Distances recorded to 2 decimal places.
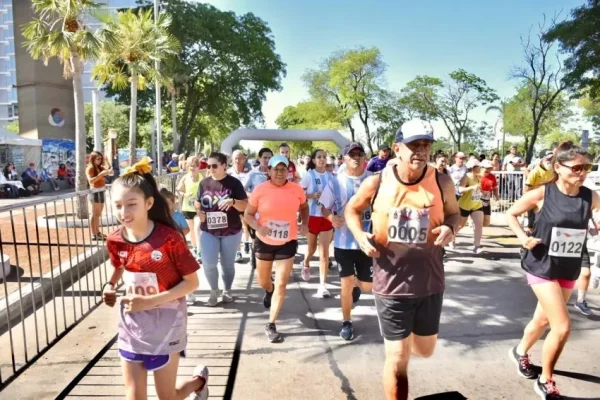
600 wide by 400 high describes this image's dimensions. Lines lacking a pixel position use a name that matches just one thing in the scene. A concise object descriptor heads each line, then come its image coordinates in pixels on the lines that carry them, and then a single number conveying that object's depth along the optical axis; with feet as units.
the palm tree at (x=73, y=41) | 44.73
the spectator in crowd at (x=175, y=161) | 79.51
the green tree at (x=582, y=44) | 76.33
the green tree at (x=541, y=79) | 92.58
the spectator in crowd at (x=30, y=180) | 79.25
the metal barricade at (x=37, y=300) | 13.42
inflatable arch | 48.26
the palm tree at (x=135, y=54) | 64.13
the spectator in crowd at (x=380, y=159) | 20.18
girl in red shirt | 8.49
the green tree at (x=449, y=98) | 133.59
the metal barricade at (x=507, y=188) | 46.55
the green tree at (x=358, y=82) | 148.46
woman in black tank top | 11.26
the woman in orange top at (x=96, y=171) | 32.43
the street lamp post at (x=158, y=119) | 85.46
